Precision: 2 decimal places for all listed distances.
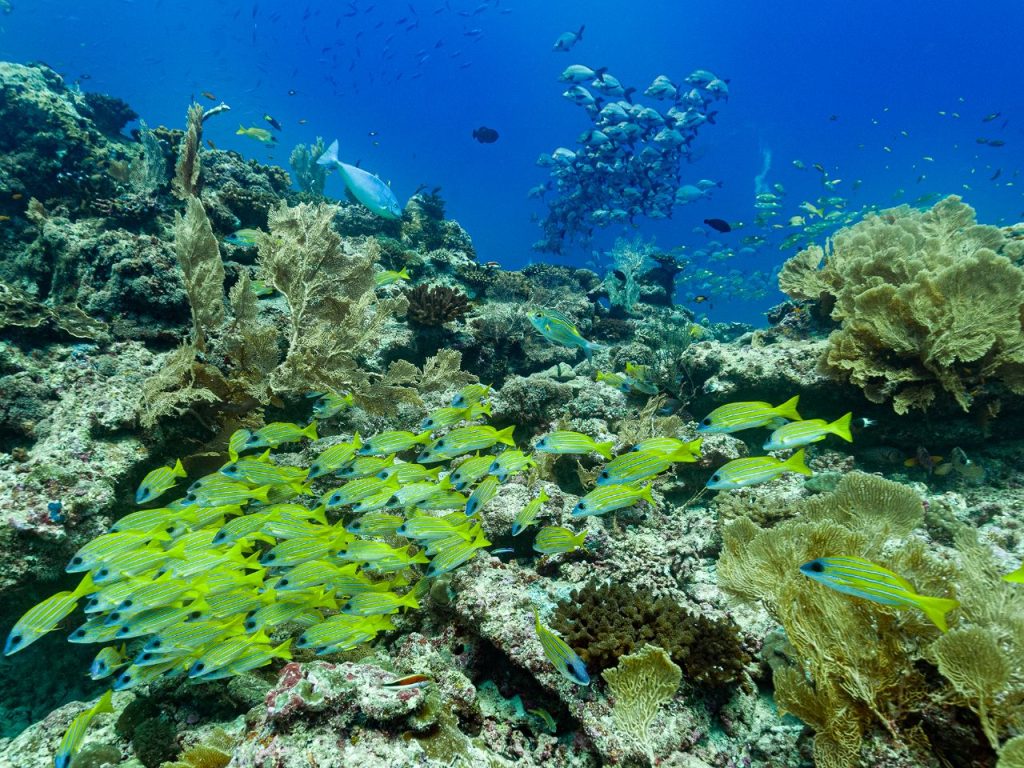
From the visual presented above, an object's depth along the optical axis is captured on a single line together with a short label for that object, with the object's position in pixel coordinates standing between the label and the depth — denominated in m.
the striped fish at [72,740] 2.70
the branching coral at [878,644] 2.25
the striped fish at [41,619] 2.87
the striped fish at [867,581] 2.11
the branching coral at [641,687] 2.90
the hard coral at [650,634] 3.26
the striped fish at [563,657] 2.64
